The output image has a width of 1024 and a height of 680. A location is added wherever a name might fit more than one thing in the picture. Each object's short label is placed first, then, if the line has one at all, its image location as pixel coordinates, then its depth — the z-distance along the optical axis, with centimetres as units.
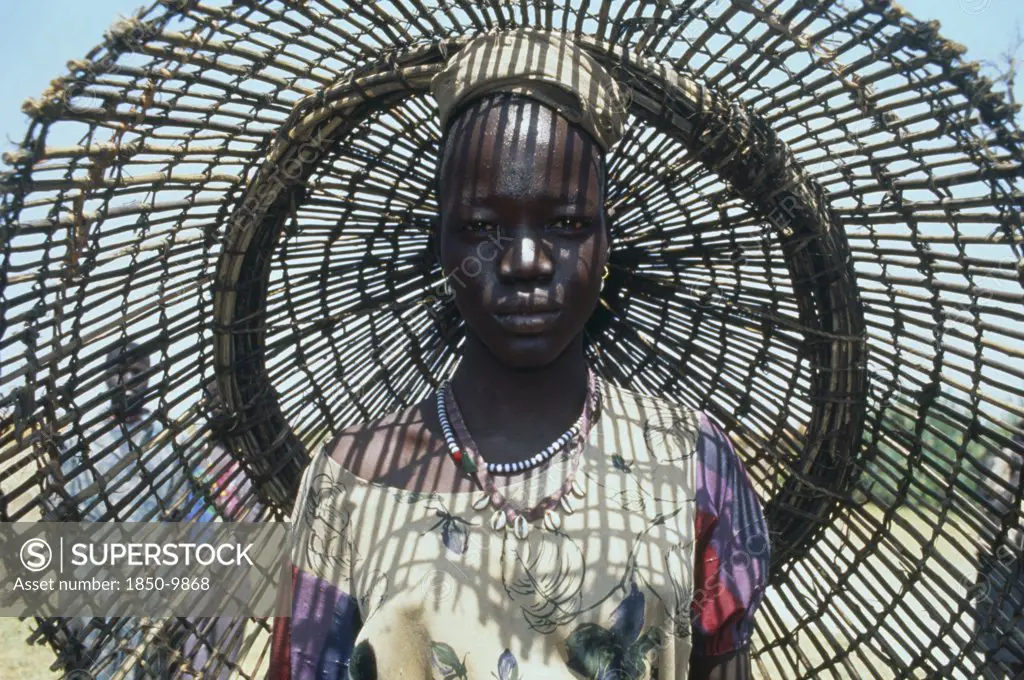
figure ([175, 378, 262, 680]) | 136
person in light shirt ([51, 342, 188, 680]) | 123
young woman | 99
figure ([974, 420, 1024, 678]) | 114
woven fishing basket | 112
